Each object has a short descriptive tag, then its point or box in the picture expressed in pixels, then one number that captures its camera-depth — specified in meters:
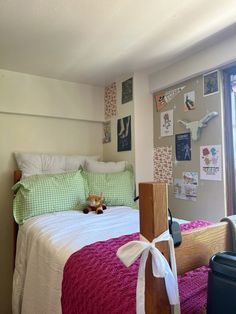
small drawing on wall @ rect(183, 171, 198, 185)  2.16
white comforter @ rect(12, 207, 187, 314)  1.25
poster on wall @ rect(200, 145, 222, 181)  1.98
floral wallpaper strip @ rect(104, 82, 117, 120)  2.84
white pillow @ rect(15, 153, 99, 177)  2.36
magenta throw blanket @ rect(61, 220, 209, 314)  0.80
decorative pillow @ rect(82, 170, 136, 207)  2.27
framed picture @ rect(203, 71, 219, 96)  1.99
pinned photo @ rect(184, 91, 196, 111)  2.18
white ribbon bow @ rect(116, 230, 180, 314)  0.65
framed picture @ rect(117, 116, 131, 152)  2.64
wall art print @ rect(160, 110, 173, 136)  2.43
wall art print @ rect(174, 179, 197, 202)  2.19
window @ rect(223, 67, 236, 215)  1.95
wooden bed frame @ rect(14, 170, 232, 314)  0.67
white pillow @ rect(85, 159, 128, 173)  2.52
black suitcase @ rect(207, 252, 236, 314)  0.61
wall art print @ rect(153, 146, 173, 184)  2.44
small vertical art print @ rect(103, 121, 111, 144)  2.94
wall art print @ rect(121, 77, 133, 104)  2.60
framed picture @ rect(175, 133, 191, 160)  2.23
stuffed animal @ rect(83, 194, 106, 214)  2.04
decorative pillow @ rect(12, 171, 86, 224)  1.93
